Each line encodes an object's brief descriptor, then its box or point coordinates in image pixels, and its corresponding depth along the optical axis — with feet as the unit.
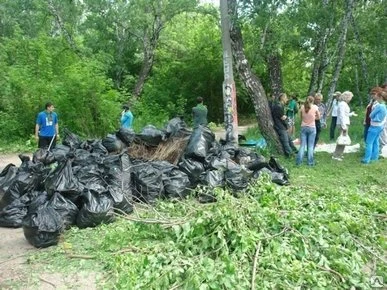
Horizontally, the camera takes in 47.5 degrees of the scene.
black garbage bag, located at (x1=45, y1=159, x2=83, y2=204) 18.11
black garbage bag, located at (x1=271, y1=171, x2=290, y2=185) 22.48
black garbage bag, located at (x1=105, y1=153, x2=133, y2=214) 18.41
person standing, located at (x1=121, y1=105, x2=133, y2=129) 38.29
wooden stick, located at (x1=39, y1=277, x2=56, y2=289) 12.62
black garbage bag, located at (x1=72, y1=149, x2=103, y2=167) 21.48
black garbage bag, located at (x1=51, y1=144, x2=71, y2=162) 23.60
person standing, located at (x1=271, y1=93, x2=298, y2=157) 30.78
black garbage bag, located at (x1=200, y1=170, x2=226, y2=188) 21.11
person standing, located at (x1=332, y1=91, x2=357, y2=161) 29.35
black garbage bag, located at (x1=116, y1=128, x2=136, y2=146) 25.85
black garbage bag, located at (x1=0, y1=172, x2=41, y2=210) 19.06
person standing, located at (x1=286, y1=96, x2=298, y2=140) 39.41
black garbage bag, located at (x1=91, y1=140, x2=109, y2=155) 24.51
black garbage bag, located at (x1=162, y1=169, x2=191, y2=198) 20.61
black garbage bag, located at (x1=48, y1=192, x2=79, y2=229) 17.16
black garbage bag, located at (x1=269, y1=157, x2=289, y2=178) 23.45
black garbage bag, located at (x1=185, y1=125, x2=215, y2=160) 23.15
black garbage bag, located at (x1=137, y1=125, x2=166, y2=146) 26.27
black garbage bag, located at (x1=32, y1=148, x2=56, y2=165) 23.18
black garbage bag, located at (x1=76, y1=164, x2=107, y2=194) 18.72
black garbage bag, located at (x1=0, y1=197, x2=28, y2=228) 18.16
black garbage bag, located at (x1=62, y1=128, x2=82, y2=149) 26.15
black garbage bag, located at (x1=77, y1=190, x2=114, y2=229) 17.28
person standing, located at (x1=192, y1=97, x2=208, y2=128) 38.37
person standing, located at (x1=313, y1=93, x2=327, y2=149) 31.05
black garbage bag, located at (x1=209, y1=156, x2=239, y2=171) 22.20
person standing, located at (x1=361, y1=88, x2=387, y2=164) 27.09
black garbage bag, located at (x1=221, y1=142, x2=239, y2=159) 24.75
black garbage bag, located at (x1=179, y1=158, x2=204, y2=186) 21.84
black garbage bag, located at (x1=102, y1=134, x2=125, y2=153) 25.07
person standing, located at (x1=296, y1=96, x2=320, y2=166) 27.81
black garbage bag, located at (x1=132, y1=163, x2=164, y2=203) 20.29
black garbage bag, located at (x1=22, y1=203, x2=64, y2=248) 15.46
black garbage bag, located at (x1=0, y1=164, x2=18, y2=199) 19.35
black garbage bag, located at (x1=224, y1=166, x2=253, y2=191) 20.89
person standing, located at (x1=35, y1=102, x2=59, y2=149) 31.48
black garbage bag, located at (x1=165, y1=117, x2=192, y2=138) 26.04
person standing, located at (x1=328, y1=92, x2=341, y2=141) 38.18
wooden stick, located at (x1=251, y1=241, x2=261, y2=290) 11.07
